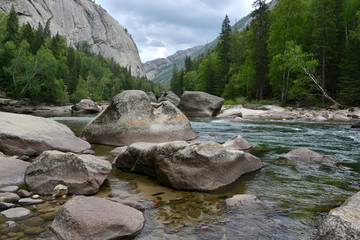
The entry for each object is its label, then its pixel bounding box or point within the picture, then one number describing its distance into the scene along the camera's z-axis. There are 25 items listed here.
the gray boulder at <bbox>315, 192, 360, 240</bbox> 2.21
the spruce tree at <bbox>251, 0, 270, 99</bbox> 33.53
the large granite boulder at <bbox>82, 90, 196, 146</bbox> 8.43
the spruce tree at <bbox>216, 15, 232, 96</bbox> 47.72
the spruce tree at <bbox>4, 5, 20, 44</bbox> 43.15
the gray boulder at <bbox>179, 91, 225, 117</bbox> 23.31
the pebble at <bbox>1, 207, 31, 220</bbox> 2.99
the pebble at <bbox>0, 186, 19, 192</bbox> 3.80
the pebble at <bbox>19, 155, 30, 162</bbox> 5.57
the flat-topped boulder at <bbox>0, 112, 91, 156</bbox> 5.90
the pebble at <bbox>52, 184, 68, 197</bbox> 3.78
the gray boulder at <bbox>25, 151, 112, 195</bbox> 3.92
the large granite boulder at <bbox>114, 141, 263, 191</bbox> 4.44
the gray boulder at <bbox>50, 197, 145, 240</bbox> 2.62
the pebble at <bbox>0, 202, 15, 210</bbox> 3.21
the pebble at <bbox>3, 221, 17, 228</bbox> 2.78
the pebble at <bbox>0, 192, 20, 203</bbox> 3.41
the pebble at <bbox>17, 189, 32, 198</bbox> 3.67
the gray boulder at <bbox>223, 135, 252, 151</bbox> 7.77
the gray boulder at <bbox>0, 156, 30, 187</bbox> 4.18
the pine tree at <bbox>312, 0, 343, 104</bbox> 26.92
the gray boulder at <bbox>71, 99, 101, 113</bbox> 34.44
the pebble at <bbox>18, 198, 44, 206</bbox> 3.43
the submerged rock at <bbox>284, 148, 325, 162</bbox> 6.70
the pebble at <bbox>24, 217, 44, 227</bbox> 2.88
